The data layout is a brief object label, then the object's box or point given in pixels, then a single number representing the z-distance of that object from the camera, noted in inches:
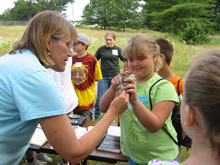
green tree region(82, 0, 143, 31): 1528.1
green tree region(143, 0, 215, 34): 1021.2
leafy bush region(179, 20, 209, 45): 639.6
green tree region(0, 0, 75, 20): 1887.3
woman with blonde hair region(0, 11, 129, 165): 37.8
